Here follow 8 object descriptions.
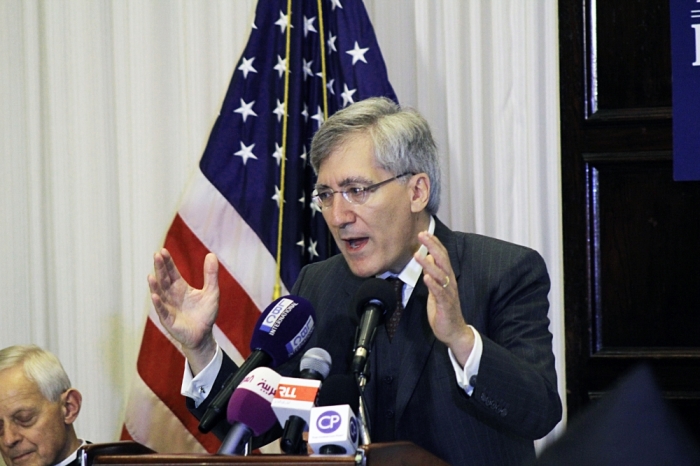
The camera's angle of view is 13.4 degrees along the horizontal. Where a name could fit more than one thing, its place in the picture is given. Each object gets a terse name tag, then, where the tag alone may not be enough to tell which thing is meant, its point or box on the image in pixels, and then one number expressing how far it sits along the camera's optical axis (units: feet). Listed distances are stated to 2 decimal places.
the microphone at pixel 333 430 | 11.27
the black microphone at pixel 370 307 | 11.85
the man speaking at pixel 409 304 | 12.59
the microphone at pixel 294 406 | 11.44
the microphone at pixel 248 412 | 11.52
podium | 11.09
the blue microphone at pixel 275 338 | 11.67
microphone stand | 11.53
